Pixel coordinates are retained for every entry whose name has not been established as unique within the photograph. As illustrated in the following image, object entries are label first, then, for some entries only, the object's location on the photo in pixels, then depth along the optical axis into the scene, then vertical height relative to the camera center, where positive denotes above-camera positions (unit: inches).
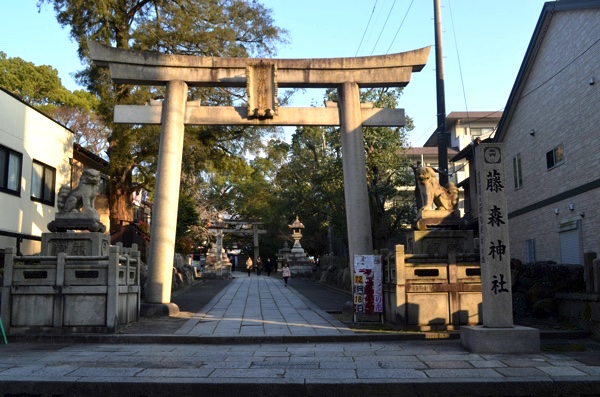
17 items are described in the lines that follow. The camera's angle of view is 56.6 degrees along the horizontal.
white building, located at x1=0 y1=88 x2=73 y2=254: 808.9 +155.3
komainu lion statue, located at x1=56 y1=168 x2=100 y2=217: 544.7 +69.3
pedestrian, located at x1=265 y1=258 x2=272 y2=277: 1846.1 -10.8
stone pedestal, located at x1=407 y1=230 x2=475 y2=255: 546.9 +21.0
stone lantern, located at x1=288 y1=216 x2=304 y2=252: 1712.6 +98.1
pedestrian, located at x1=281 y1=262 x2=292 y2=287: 1232.9 -18.5
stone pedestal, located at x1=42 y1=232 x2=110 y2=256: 533.0 +22.0
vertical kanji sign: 386.3 +18.5
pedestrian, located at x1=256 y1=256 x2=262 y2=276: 2059.3 -4.4
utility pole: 658.8 +184.5
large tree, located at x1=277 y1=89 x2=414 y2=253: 1000.9 +159.2
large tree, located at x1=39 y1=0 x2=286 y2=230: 901.2 +372.4
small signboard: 530.3 -20.9
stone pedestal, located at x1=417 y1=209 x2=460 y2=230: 549.0 +43.4
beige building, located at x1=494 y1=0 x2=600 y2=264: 669.9 +171.0
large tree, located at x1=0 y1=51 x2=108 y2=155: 1441.9 +456.7
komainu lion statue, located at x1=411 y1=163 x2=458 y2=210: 559.5 +71.2
